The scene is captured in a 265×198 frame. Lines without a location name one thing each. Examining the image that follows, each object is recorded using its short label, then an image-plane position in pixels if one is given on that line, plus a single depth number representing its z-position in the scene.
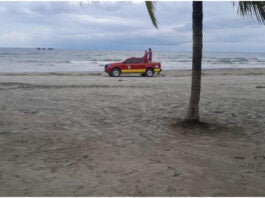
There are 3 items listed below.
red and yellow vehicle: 20.97
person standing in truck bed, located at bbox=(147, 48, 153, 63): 21.39
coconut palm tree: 5.09
